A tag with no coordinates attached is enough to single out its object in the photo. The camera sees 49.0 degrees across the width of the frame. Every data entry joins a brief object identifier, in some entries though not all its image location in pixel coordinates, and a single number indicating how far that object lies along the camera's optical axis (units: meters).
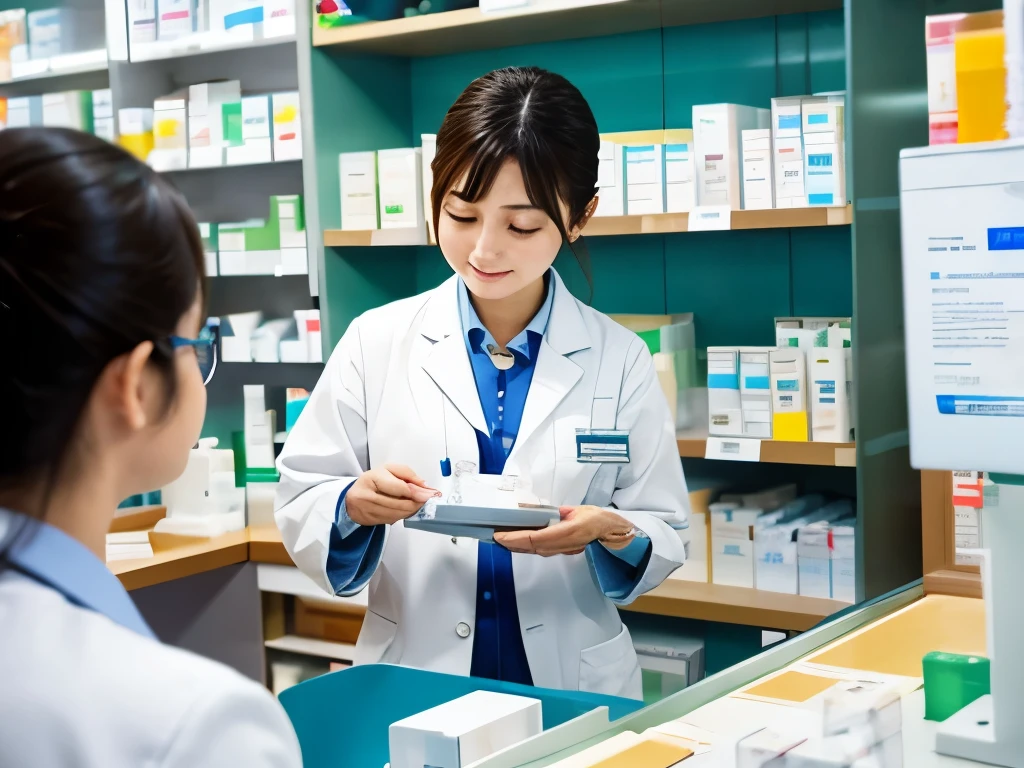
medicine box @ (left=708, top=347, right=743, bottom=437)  3.01
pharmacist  1.93
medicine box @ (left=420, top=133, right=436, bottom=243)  3.45
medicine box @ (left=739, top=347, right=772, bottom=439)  2.96
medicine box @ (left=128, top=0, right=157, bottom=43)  4.03
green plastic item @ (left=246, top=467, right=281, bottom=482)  3.80
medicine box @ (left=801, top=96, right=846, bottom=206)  2.82
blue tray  1.49
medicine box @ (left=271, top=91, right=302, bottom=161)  3.70
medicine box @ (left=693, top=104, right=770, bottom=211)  2.96
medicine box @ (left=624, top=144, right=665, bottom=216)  3.10
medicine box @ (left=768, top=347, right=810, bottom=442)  2.91
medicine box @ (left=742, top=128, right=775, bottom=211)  2.93
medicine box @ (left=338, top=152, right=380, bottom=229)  3.62
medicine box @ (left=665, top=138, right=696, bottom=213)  3.07
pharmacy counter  1.37
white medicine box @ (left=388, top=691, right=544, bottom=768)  1.23
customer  0.65
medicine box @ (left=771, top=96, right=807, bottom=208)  2.87
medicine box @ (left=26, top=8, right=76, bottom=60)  4.34
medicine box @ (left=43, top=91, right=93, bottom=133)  4.27
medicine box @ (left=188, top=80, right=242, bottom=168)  3.90
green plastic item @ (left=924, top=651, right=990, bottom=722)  1.52
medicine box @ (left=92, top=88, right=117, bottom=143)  4.18
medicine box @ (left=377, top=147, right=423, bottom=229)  3.50
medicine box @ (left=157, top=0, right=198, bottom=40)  3.99
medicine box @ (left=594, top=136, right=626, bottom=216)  3.15
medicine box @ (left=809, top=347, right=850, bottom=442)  2.85
